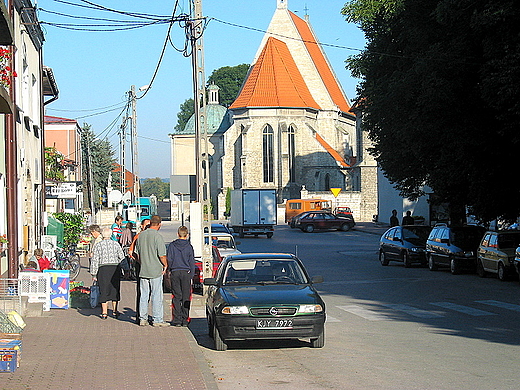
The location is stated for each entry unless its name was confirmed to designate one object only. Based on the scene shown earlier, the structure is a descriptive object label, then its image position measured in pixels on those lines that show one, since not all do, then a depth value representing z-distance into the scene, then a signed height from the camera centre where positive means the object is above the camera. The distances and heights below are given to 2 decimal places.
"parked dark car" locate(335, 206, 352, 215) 69.88 -0.93
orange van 71.94 -0.60
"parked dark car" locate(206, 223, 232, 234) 31.83 -1.15
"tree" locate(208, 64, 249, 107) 116.00 +18.35
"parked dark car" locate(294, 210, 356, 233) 56.72 -1.65
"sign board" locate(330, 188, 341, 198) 57.03 +0.59
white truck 50.04 -0.80
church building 84.38 +7.34
